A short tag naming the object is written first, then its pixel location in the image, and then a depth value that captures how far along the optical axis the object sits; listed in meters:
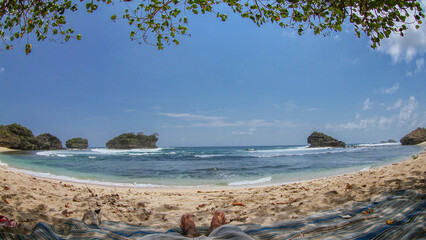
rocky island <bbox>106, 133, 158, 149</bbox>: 77.44
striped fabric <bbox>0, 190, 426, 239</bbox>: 2.68
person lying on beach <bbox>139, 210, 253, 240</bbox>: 2.32
